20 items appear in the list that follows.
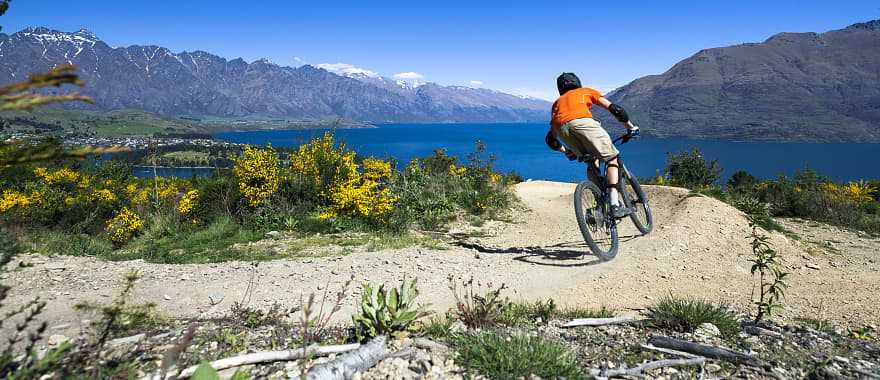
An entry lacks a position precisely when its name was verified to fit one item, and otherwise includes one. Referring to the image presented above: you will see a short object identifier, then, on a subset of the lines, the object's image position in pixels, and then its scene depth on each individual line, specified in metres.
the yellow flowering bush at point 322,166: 10.98
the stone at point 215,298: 5.46
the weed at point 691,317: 4.05
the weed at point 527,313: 4.26
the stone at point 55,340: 3.60
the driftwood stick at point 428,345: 3.39
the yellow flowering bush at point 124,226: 9.24
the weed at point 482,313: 4.04
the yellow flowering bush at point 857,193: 15.44
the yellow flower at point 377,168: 12.41
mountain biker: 6.86
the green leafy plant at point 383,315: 3.59
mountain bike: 7.17
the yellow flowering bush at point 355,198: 9.98
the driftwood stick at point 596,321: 4.23
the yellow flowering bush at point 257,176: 10.37
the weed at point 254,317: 4.25
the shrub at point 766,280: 4.39
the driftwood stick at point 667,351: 3.39
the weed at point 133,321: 3.65
